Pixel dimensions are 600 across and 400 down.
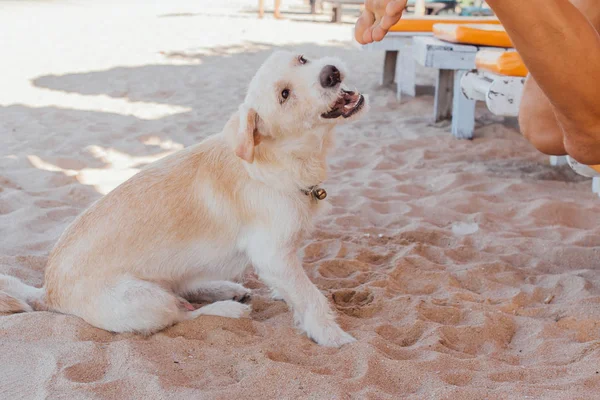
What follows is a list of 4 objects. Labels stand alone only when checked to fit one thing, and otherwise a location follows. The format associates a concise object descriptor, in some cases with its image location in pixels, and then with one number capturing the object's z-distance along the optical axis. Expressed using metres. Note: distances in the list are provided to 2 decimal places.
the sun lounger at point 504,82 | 4.63
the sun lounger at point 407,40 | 7.76
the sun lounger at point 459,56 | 5.82
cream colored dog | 2.83
